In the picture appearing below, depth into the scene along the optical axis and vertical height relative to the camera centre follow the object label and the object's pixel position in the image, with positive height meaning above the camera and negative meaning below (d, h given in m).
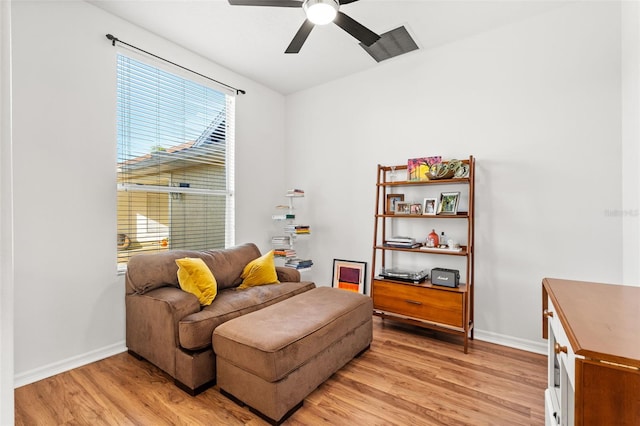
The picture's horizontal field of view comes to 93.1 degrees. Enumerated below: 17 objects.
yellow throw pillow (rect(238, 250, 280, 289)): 2.95 -0.61
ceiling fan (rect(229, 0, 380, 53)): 1.88 +1.27
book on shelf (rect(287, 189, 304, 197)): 3.93 +0.24
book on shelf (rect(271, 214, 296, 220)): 3.88 -0.07
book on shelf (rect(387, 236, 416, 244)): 3.03 -0.29
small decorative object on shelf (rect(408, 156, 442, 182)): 2.92 +0.44
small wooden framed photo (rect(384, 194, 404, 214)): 3.27 +0.11
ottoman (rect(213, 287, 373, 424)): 1.71 -0.86
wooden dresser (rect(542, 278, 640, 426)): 0.79 -0.40
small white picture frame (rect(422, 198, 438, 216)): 2.99 +0.05
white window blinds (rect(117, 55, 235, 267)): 2.74 +0.51
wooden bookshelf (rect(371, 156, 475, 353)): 2.70 -0.35
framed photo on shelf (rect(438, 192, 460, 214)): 2.87 +0.08
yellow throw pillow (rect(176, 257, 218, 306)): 2.33 -0.54
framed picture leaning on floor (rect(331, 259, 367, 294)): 3.62 -0.77
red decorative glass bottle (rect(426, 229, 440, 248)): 2.95 -0.28
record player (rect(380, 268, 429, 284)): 2.88 -0.62
